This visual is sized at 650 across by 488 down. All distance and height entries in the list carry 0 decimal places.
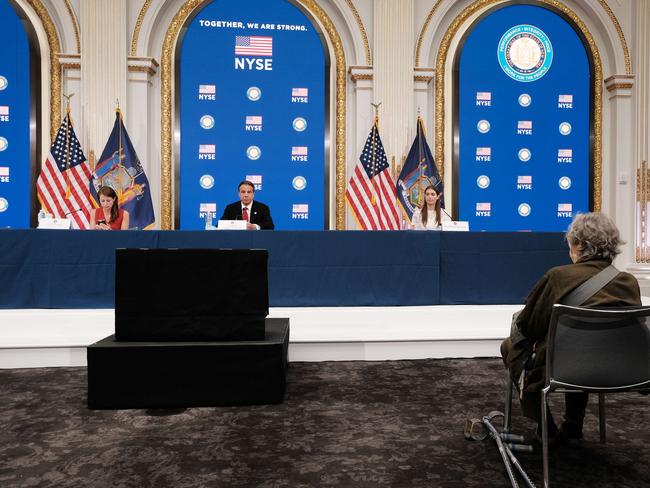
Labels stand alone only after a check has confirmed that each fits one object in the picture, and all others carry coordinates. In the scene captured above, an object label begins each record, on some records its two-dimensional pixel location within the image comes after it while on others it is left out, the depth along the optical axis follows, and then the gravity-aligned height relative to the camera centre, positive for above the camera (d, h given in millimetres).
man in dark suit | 5504 +406
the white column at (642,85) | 7316 +2493
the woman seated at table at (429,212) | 5590 +398
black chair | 1659 -394
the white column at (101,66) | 6562 +2517
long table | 3795 -163
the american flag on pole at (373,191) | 6168 +719
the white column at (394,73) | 7035 +2576
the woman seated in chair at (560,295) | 1798 -193
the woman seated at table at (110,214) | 4973 +341
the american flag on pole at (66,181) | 5902 +813
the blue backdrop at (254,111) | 6910 +1995
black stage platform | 2604 -726
